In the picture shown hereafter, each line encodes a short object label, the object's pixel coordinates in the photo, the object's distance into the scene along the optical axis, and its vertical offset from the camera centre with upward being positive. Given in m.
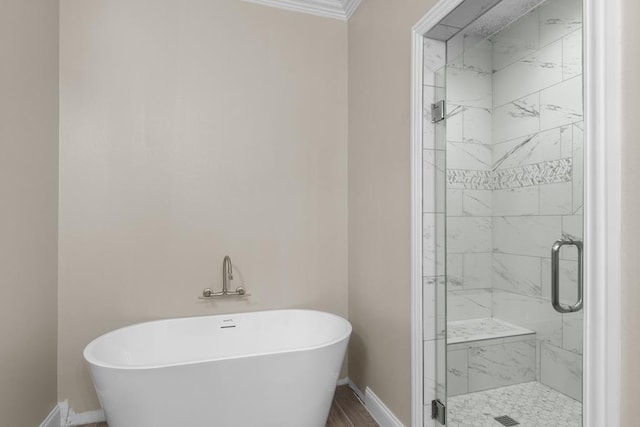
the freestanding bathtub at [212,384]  1.71 -0.84
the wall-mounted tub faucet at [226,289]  2.50 -0.52
